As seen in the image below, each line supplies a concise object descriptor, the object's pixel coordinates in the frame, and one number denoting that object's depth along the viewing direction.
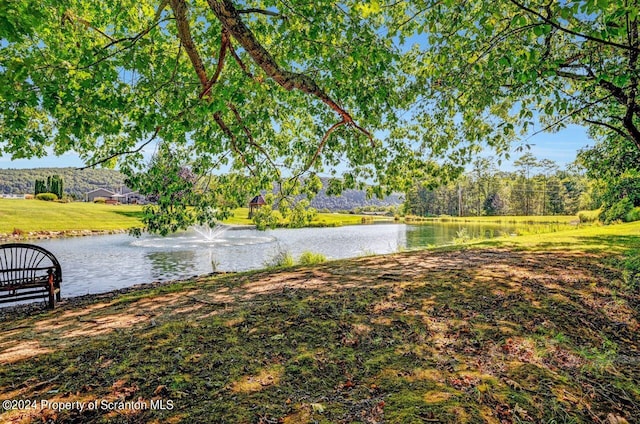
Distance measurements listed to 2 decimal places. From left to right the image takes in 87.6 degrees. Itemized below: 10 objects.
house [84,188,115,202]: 89.46
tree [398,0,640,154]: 4.12
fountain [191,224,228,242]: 25.98
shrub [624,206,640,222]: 19.23
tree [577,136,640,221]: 8.04
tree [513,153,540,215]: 71.19
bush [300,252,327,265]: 11.95
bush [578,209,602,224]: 25.70
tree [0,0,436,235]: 4.33
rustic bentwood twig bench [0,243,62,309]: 6.40
